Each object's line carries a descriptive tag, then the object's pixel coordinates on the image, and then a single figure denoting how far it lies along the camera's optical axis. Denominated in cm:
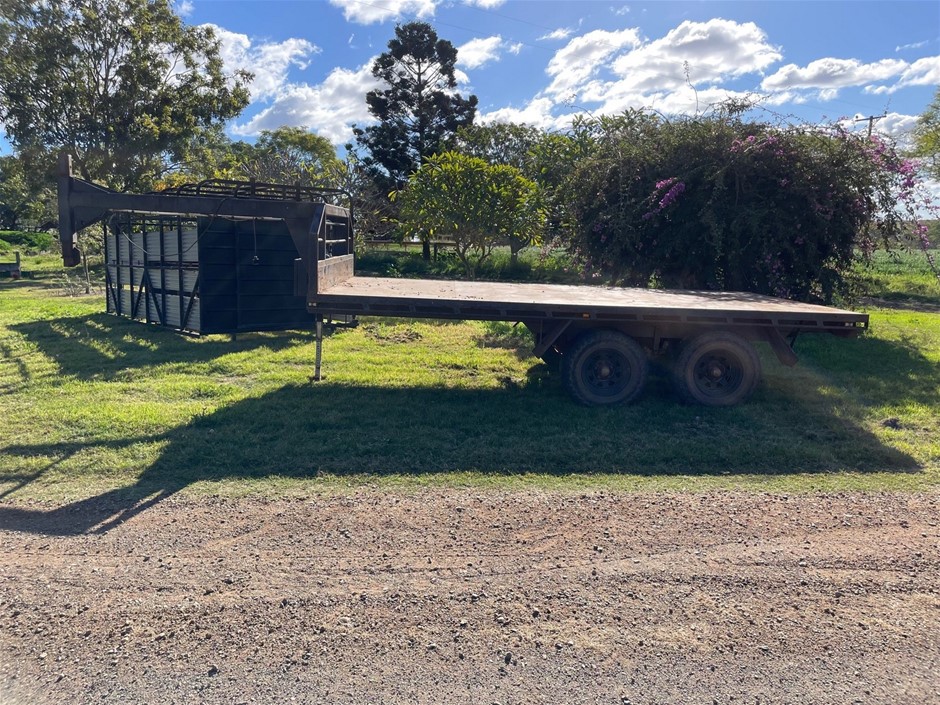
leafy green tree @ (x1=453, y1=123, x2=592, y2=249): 1372
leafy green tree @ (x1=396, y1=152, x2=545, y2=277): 1614
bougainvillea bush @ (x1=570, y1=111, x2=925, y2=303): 1020
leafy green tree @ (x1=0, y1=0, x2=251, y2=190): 2305
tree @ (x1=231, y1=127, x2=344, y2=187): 2605
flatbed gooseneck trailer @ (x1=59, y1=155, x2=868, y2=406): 674
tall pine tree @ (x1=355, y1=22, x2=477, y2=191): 3089
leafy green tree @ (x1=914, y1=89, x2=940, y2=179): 2170
